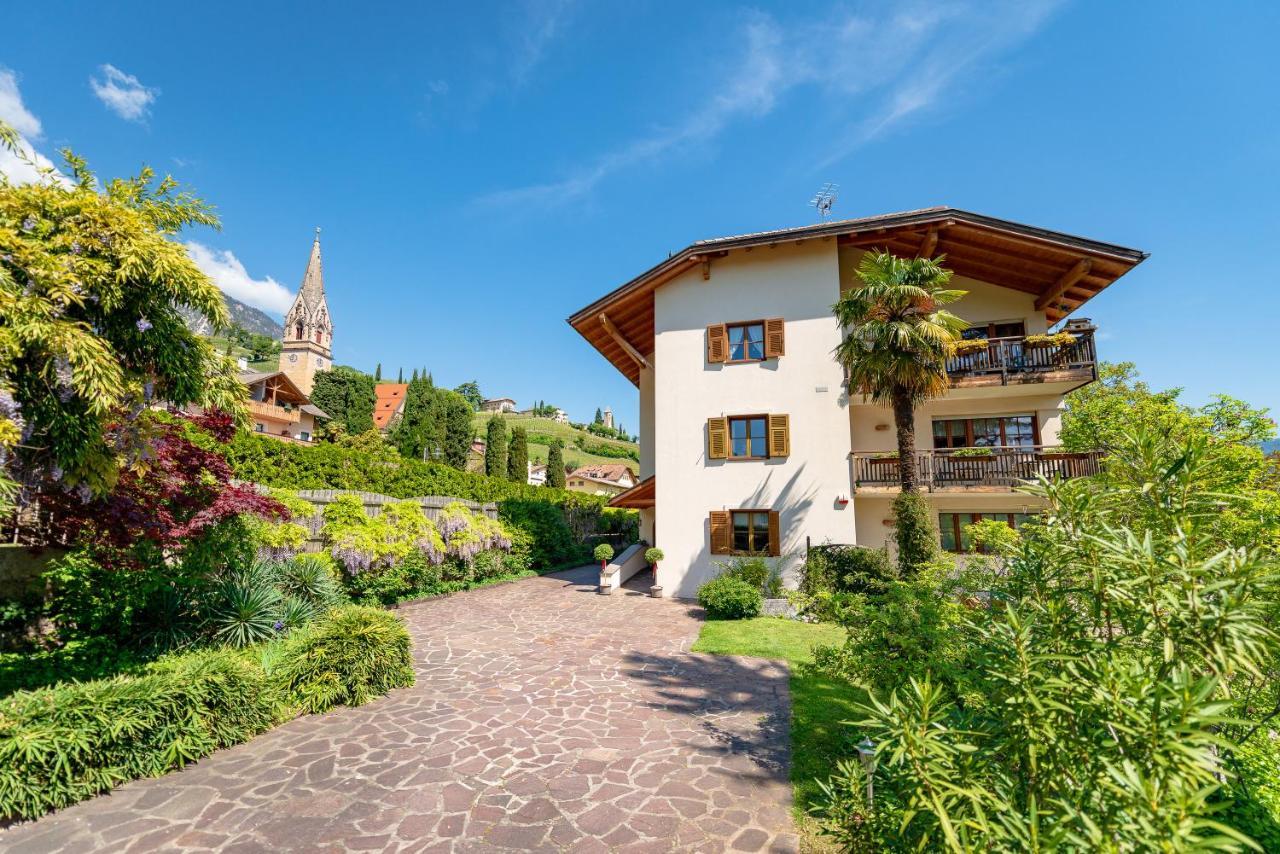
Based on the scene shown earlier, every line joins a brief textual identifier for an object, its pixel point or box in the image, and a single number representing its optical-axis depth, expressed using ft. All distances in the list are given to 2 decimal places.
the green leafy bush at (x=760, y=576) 46.60
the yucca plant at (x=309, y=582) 33.37
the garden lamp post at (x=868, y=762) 11.46
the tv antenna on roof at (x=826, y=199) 56.75
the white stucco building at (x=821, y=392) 46.96
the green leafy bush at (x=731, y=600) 41.75
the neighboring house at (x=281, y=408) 129.29
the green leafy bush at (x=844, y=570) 42.37
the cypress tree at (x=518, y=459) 139.13
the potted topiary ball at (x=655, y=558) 50.72
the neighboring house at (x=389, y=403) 243.40
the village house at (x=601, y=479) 224.94
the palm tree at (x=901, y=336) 39.99
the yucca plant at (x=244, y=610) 26.43
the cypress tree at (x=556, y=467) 150.30
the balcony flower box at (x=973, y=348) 46.68
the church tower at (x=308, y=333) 219.41
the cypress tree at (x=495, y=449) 153.79
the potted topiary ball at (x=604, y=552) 58.08
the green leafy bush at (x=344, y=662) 22.24
